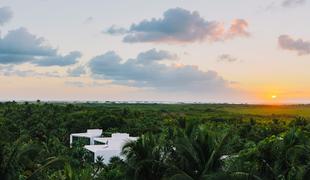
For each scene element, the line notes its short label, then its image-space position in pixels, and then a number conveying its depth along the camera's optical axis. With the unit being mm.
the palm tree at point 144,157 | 23391
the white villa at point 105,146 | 44688
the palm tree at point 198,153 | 21672
